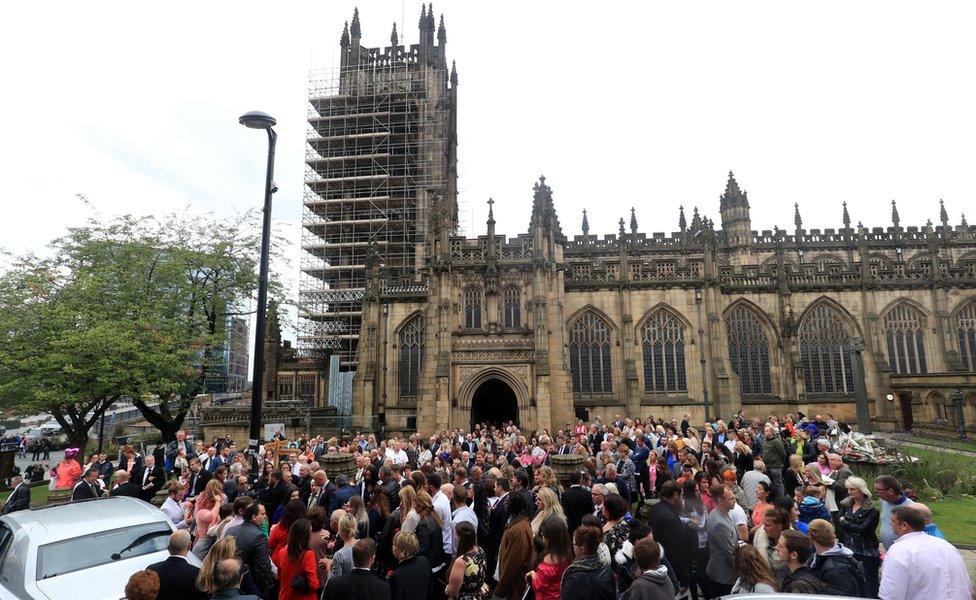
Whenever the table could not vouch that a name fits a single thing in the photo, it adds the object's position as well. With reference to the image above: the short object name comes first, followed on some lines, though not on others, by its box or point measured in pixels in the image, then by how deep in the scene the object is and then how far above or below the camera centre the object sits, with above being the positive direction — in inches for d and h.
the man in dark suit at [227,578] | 175.3 -63.0
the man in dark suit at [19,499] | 440.8 -90.6
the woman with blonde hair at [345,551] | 223.8 -70.4
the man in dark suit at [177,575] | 193.6 -68.9
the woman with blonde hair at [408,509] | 257.6 -63.2
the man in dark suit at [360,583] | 176.9 -66.3
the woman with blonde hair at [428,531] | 249.0 -70.0
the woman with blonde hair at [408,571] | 195.0 -69.7
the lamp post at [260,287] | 361.1 +66.4
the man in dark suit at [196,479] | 411.2 -72.7
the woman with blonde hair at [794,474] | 340.8 -64.7
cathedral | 1042.7 +85.3
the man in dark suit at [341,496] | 310.8 -65.6
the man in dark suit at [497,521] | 282.2 -74.3
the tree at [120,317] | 794.2 +117.5
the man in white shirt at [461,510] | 270.4 -66.1
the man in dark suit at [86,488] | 401.1 -75.2
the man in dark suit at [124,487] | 377.4 -70.8
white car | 244.8 -78.9
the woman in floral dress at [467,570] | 202.5 -72.6
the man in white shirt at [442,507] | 278.4 -67.0
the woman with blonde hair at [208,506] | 284.4 -66.9
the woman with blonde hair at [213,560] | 181.9 -61.1
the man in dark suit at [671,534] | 249.0 -73.4
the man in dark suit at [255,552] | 237.9 -74.0
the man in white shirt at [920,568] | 170.2 -63.2
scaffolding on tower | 1676.9 +656.3
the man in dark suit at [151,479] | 425.9 -76.7
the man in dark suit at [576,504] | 292.8 -68.5
